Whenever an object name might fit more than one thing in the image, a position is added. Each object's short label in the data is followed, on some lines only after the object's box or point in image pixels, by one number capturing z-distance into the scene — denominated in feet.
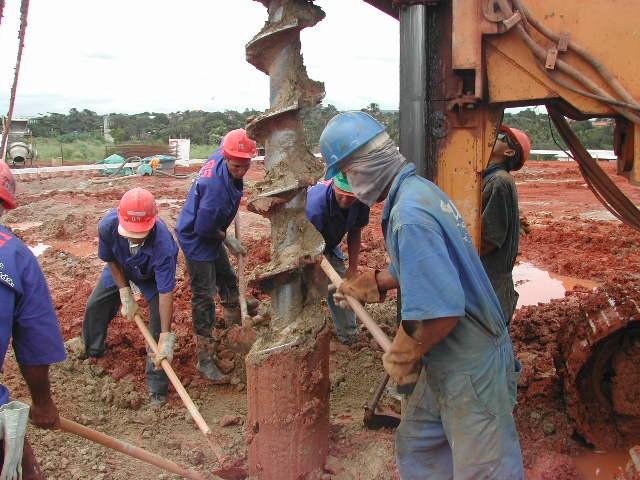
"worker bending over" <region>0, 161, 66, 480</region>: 8.41
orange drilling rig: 9.96
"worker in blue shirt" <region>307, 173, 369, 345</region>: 17.06
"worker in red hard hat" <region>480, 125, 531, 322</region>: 14.26
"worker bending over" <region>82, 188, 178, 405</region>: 14.73
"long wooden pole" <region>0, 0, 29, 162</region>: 11.04
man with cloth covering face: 8.33
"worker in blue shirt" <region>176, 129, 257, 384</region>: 16.85
